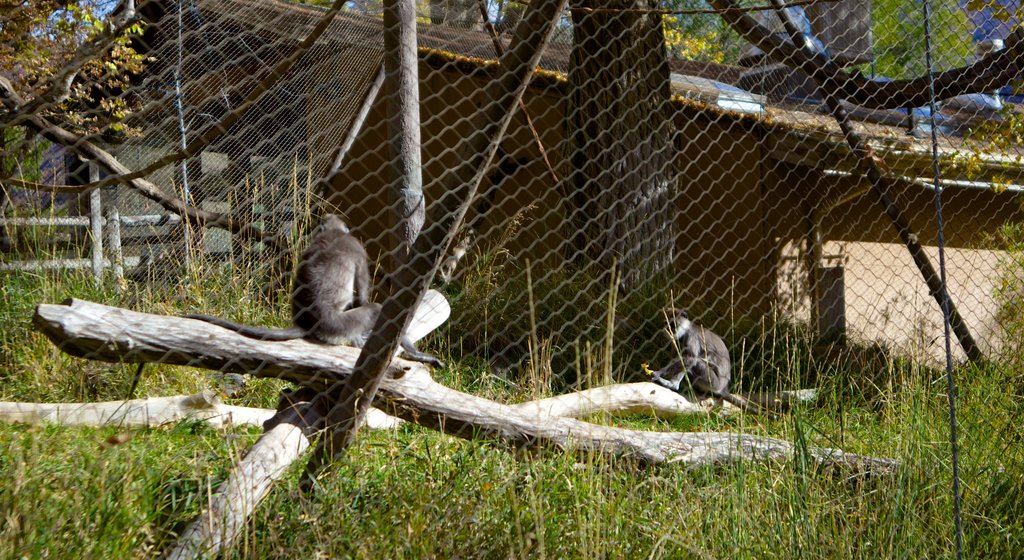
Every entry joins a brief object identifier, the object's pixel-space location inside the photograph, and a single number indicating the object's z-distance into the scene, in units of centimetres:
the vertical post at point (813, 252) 880
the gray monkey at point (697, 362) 647
